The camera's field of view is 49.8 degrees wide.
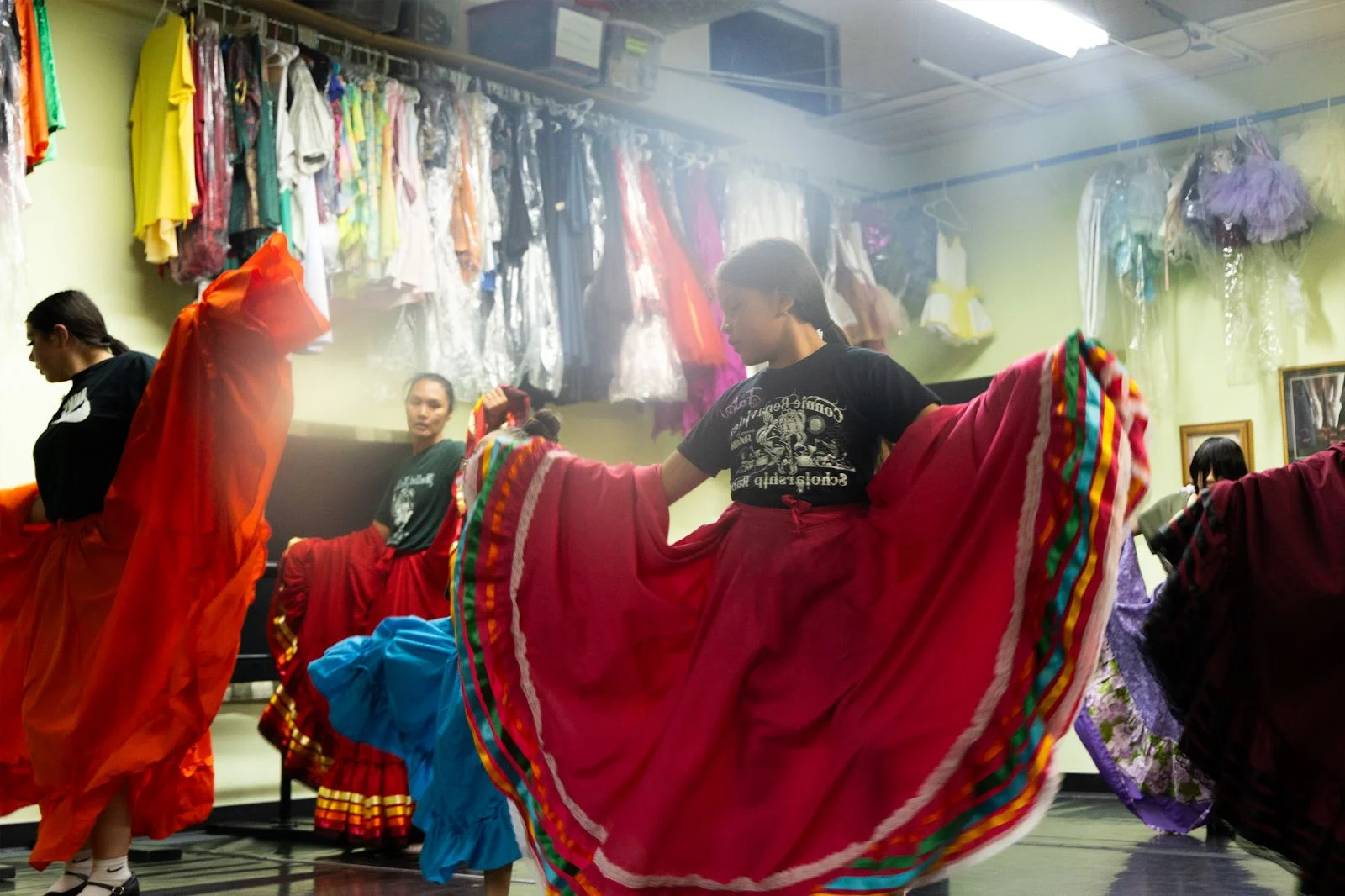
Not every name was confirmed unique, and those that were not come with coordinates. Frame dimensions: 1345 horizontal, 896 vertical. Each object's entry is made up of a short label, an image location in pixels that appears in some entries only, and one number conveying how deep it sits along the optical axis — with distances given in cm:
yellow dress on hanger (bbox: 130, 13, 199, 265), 501
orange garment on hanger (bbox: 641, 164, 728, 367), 665
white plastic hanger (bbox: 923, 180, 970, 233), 806
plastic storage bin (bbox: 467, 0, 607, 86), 622
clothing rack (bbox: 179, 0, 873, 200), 549
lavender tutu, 646
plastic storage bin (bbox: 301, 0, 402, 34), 555
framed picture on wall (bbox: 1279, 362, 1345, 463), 659
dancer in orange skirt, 332
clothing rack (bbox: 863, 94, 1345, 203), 673
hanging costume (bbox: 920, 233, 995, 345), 780
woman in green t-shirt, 473
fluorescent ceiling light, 632
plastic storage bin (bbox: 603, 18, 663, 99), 651
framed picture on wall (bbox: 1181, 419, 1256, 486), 686
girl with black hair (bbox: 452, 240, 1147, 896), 236
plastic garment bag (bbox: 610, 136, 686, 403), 645
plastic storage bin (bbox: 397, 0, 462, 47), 587
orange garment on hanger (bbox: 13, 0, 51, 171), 465
